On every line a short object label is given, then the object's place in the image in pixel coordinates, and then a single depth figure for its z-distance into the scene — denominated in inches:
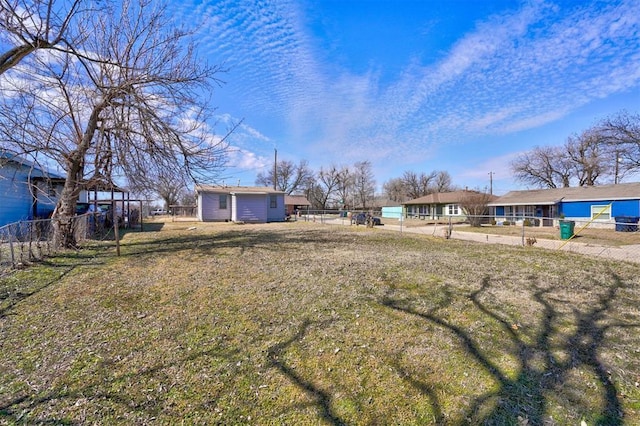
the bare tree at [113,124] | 292.8
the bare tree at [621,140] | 613.0
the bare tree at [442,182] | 2281.0
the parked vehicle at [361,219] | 965.6
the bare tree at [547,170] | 1334.9
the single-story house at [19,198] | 406.0
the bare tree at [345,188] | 2277.3
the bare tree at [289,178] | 2156.7
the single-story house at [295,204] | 1808.4
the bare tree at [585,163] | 1135.6
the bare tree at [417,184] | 2289.6
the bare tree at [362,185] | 2311.8
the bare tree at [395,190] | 2423.7
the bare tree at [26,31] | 205.6
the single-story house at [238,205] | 853.2
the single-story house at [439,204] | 1360.7
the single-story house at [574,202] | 798.5
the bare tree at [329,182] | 2272.4
